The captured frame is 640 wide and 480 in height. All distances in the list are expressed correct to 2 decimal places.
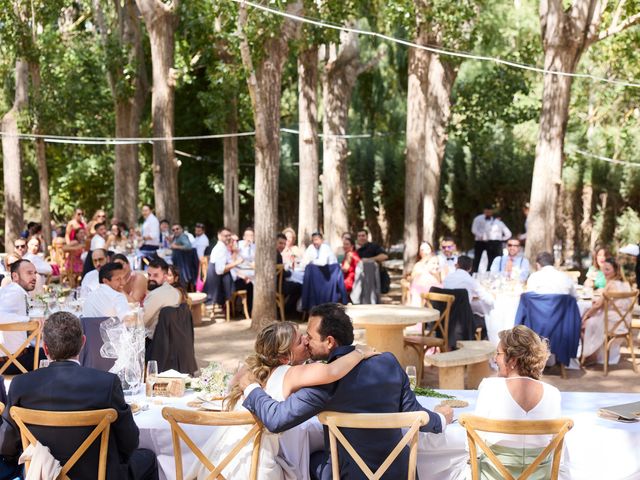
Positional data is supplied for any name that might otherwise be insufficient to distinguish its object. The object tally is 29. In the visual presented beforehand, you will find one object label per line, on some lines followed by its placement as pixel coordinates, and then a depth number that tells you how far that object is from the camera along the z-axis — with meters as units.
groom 3.95
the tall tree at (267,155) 11.58
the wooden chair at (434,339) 8.76
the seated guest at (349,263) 13.27
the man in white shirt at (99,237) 13.78
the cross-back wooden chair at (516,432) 3.82
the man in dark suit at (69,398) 3.96
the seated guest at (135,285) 7.89
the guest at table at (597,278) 10.30
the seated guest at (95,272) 9.08
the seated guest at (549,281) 9.06
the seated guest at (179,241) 14.82
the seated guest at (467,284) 9.43
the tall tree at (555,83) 12.91
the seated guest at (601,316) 9.42
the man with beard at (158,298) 7.18
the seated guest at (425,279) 10.23
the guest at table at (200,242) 15.59
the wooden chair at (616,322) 9.11
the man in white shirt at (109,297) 7.00
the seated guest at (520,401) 4.06
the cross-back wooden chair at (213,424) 3.91
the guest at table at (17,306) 7.14
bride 4.19
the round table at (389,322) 8.08
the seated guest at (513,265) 11.14
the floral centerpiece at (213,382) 4.93
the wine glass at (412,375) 4.82
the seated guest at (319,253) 12.40
